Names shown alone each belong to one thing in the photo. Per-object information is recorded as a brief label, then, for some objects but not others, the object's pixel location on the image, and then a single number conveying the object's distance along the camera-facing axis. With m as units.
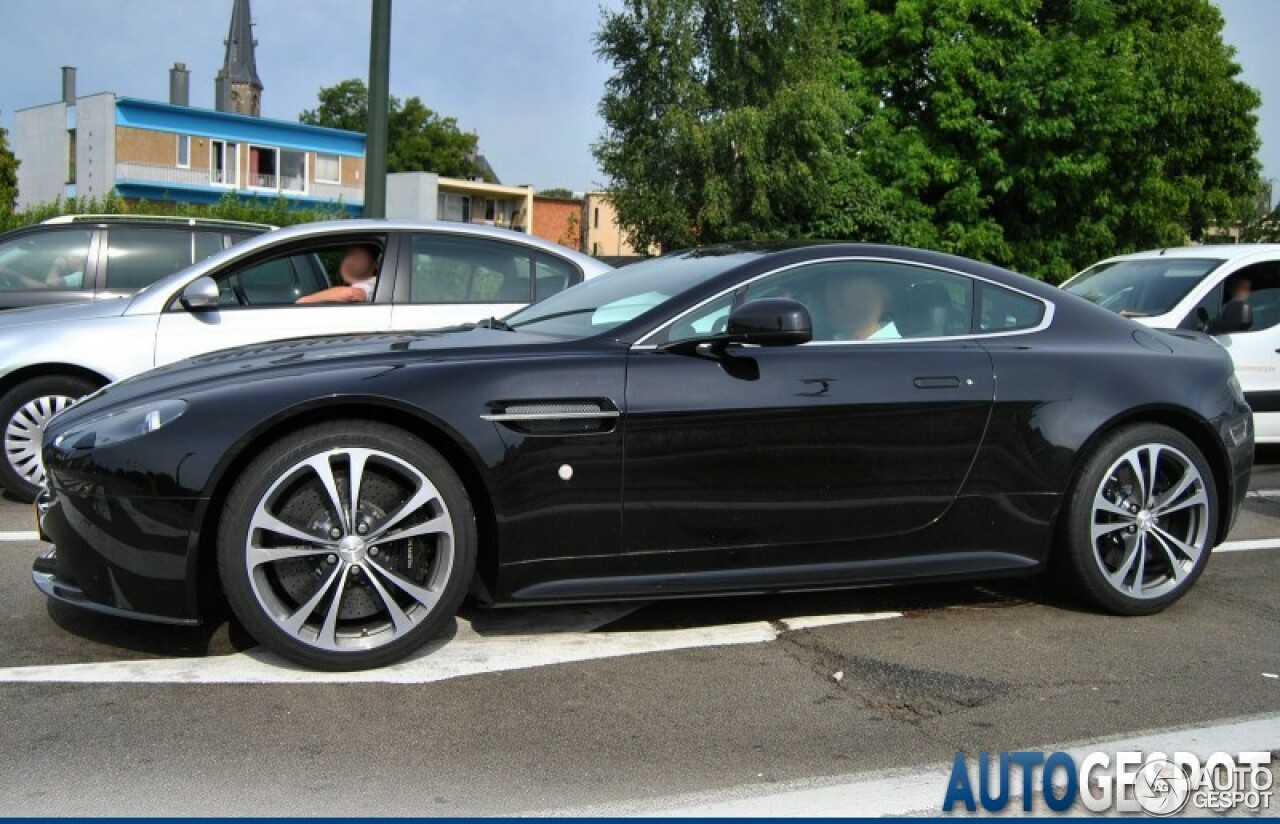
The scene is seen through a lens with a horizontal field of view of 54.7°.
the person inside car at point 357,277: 7.07
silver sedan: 6.67
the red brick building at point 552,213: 77.25
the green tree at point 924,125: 29.05
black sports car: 3.79
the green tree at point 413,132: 90.25
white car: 8.36
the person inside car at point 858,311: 4.51
